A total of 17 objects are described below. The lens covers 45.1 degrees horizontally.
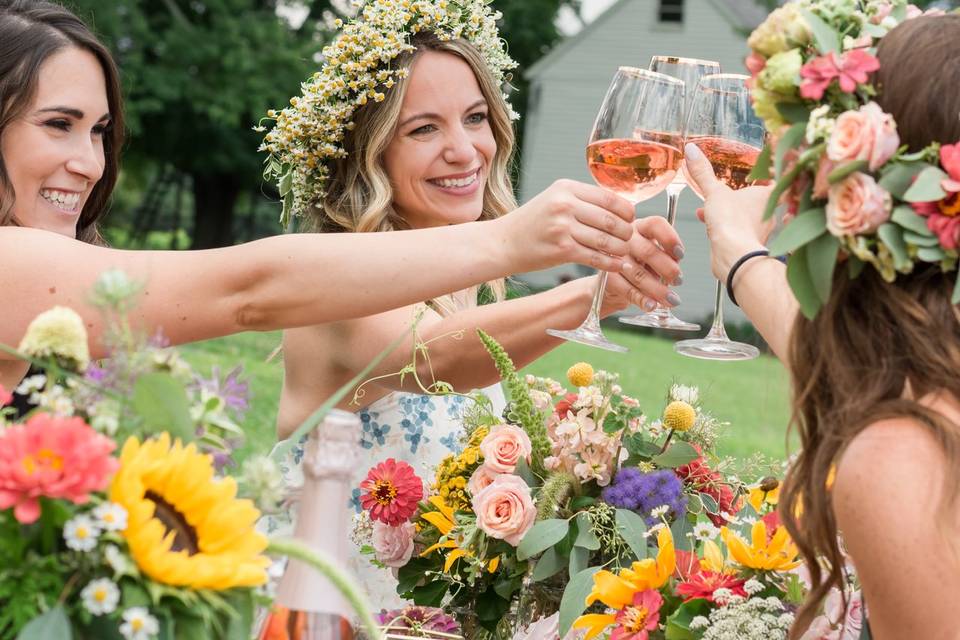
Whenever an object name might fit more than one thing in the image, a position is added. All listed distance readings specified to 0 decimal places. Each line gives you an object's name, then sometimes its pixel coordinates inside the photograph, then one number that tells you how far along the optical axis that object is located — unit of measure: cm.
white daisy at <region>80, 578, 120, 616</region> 105
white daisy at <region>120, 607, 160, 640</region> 104
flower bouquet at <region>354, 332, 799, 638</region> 187
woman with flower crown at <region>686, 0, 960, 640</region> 144
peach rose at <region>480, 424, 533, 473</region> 214
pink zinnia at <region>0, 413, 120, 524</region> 103
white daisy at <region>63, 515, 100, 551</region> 105
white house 2869
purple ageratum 208
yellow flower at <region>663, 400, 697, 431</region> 222
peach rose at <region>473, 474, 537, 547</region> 205
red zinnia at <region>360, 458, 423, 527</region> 231
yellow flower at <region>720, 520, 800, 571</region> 180
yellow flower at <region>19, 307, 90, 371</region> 110
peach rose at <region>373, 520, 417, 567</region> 229
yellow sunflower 106
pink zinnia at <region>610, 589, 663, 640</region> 177
